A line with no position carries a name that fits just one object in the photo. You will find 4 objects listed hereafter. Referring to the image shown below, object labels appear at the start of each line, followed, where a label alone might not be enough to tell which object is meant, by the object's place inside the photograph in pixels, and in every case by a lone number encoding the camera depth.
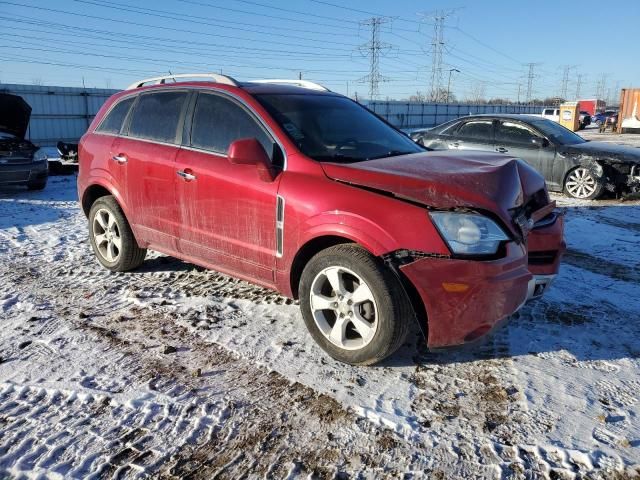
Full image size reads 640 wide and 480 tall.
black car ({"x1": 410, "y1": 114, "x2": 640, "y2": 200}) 8.87
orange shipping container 30.42
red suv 2.89
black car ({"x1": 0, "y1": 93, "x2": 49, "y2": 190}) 9.06
